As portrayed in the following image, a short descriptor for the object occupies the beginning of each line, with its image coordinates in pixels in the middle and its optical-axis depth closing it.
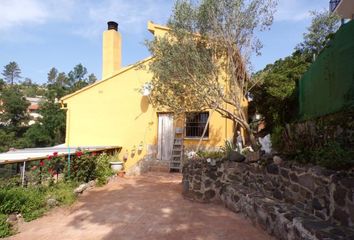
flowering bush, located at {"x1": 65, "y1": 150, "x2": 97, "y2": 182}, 9.47
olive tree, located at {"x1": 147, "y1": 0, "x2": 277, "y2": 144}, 9.51
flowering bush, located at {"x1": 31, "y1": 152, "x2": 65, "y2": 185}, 8.02
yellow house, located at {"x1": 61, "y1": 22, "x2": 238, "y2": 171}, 13.16
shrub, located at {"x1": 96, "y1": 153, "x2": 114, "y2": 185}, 10.30
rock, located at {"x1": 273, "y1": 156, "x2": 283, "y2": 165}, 5.91
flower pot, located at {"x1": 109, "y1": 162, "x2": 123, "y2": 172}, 11.98
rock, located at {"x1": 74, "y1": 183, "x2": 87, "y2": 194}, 8.61
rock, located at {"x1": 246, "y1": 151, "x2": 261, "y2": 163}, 6.87
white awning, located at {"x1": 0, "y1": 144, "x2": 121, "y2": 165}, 7.45
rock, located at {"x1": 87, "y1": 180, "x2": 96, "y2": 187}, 9.65
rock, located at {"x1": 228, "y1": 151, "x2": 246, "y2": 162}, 7.43
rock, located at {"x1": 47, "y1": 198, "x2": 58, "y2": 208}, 7.24
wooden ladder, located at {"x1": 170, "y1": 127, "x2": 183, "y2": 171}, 12.77
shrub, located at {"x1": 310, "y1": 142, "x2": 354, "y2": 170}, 4.16
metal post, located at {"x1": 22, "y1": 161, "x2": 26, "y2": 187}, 7.68
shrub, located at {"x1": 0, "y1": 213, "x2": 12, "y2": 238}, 5.61
